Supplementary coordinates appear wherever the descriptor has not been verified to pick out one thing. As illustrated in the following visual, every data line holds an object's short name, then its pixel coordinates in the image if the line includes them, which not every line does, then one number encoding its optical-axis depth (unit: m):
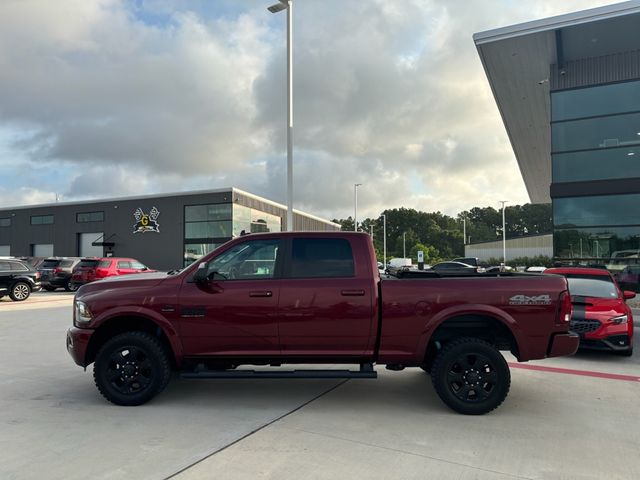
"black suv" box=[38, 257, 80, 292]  22.80
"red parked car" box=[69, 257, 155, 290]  20.94
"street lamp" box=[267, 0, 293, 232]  15.00
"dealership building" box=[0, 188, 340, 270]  38.47
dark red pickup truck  4.90
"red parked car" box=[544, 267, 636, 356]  7.59
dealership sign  40.47
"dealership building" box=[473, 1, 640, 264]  15.66
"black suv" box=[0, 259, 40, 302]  17.23
